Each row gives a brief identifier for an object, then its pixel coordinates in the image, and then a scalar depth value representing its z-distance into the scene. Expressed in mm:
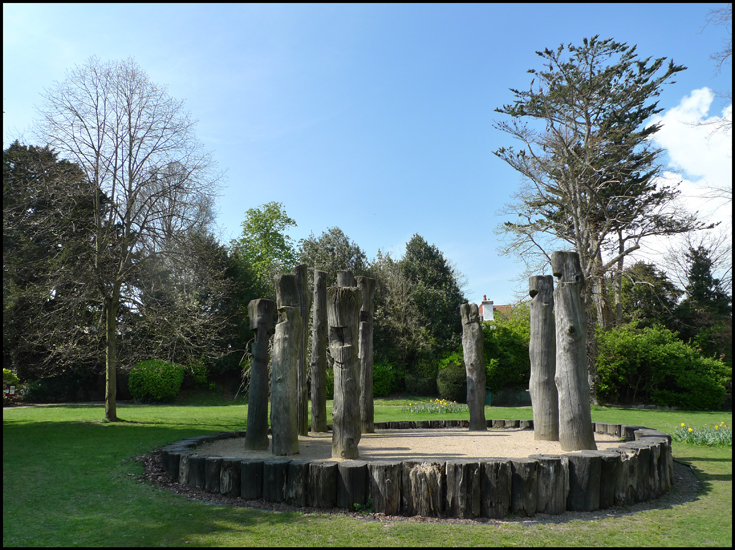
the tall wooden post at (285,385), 7082
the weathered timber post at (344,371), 6688
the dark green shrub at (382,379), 23484
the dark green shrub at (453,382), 21422
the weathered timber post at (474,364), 10219
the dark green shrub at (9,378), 19453
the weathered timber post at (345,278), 9820
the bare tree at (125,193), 13016
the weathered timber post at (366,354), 10117
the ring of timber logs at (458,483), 5324
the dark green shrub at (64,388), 21438
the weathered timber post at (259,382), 7840
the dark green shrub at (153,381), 21422
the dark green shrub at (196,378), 23312
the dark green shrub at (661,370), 20312
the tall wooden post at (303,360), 9148
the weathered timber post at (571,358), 6887
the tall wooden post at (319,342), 10000
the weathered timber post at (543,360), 8398
